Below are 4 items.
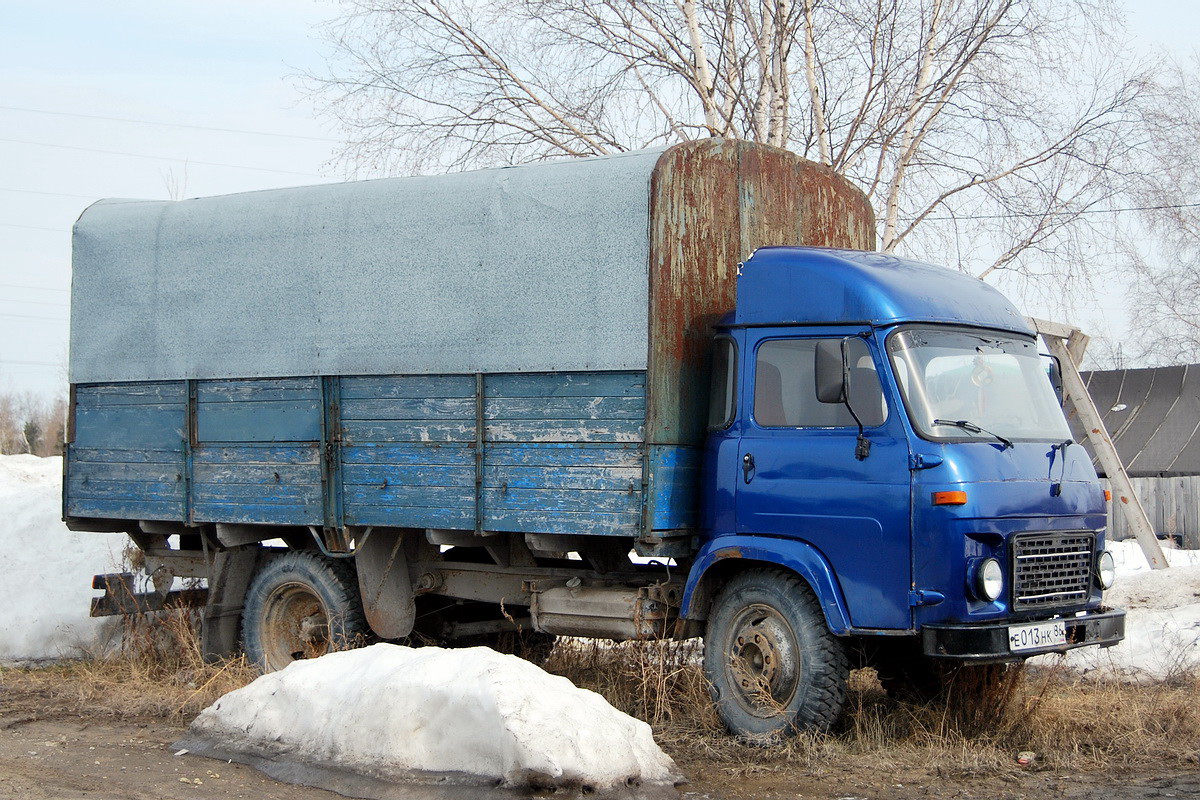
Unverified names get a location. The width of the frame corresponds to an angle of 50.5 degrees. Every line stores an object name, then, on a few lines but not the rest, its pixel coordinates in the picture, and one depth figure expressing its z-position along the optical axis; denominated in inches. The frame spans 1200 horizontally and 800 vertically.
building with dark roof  967.6
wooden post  478.9
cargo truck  274.4
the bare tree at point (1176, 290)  1260.1
